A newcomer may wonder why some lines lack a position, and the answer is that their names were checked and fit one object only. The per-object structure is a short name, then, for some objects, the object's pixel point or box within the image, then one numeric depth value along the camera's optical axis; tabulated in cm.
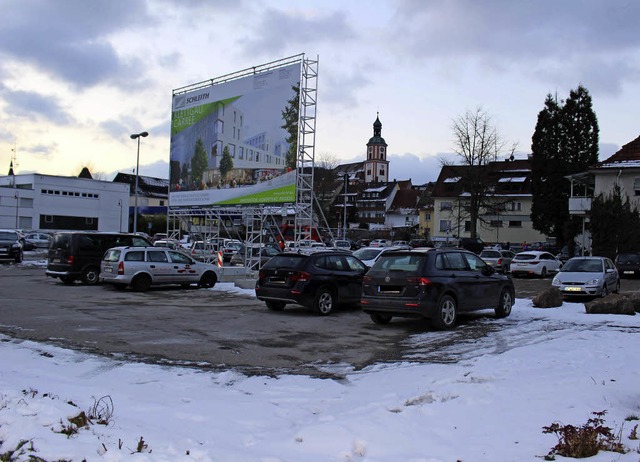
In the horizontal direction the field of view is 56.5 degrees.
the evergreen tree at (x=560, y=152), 5666
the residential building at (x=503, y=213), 7706
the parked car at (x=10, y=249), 3453
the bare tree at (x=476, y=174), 5512
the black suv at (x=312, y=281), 1427
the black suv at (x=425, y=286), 1170
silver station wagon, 2006
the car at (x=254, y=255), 2931
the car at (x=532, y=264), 3281
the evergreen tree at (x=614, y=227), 3475
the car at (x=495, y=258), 3538
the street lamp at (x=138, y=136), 4350
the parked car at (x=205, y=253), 2914
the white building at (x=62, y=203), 7338
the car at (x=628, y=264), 3138
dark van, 2209
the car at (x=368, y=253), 2375
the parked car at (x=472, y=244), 5162
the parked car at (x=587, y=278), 1909
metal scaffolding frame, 2355
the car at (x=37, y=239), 5169
